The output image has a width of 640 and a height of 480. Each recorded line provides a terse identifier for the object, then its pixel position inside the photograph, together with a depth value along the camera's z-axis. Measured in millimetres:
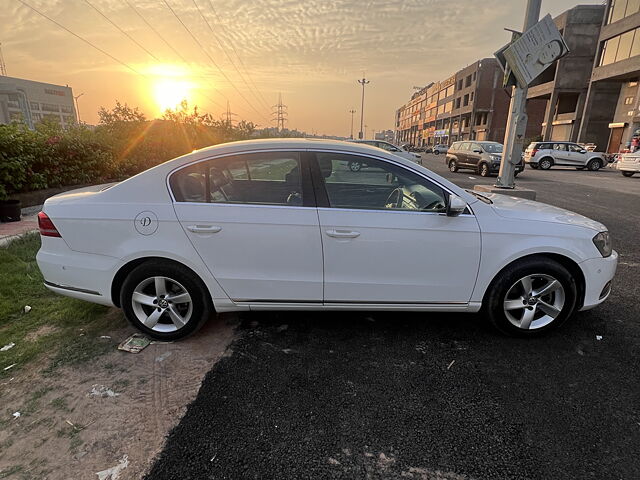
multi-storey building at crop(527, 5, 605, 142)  38438
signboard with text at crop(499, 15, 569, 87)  6391
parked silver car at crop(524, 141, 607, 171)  23141
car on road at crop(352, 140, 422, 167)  17855
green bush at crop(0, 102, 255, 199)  7121
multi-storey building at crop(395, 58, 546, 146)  64312
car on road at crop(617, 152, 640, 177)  18156
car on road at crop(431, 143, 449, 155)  57219
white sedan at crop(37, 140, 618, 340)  2875
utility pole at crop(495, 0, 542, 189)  6836
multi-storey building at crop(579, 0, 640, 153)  30453
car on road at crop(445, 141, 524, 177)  18094
